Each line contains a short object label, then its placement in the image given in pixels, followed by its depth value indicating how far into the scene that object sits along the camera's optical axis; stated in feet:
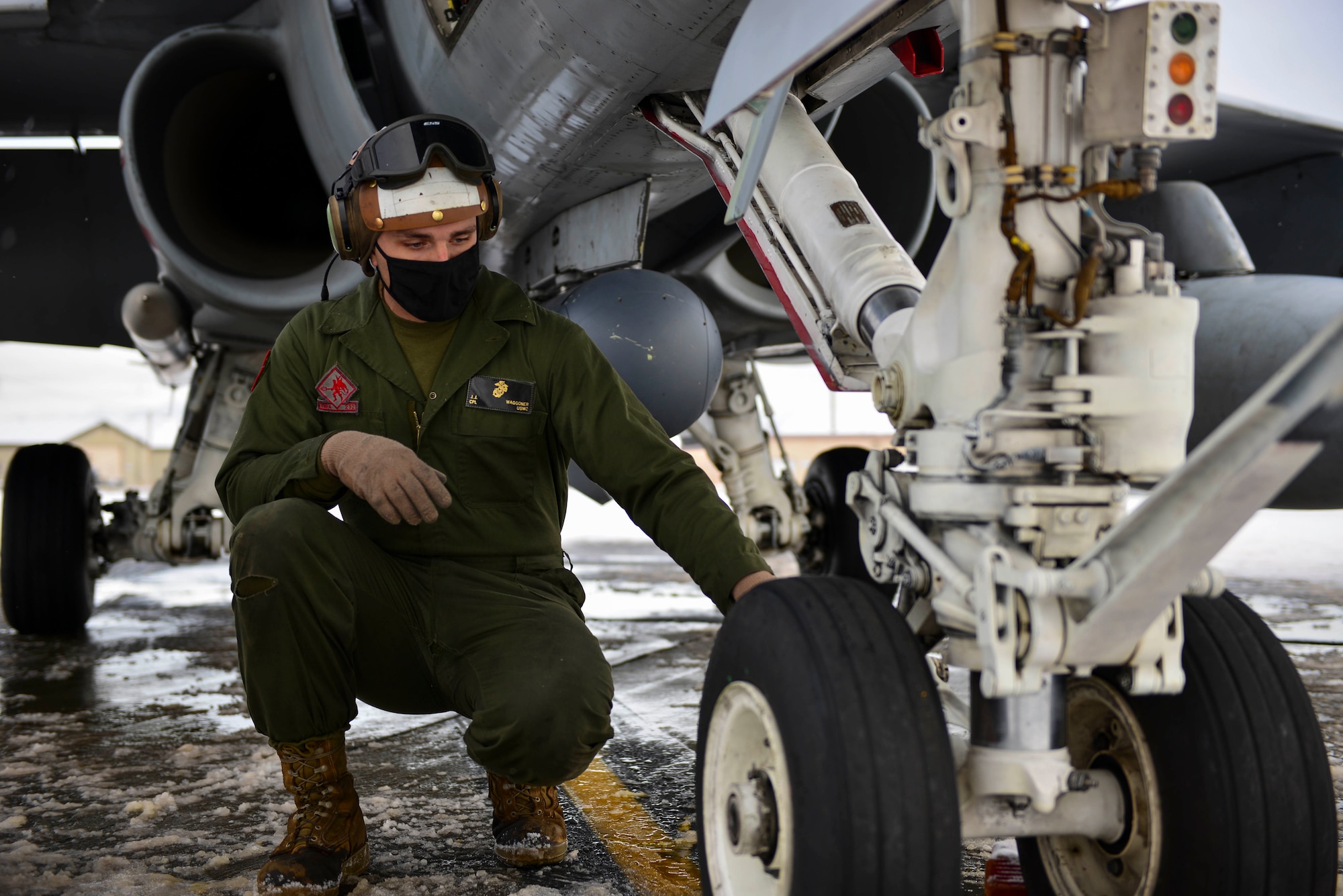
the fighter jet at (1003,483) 3.92
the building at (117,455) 103.91
